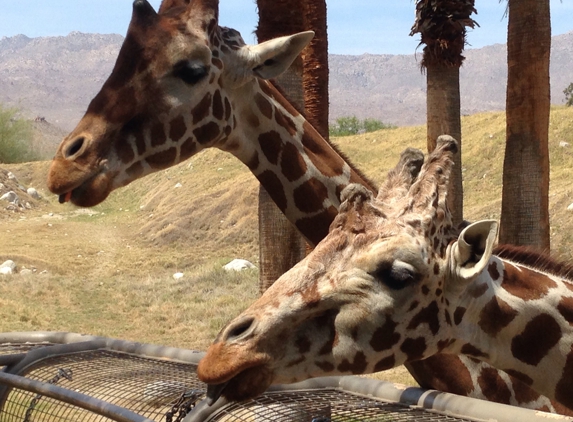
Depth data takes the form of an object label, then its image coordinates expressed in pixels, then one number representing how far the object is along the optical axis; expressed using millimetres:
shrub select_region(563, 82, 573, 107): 57434
